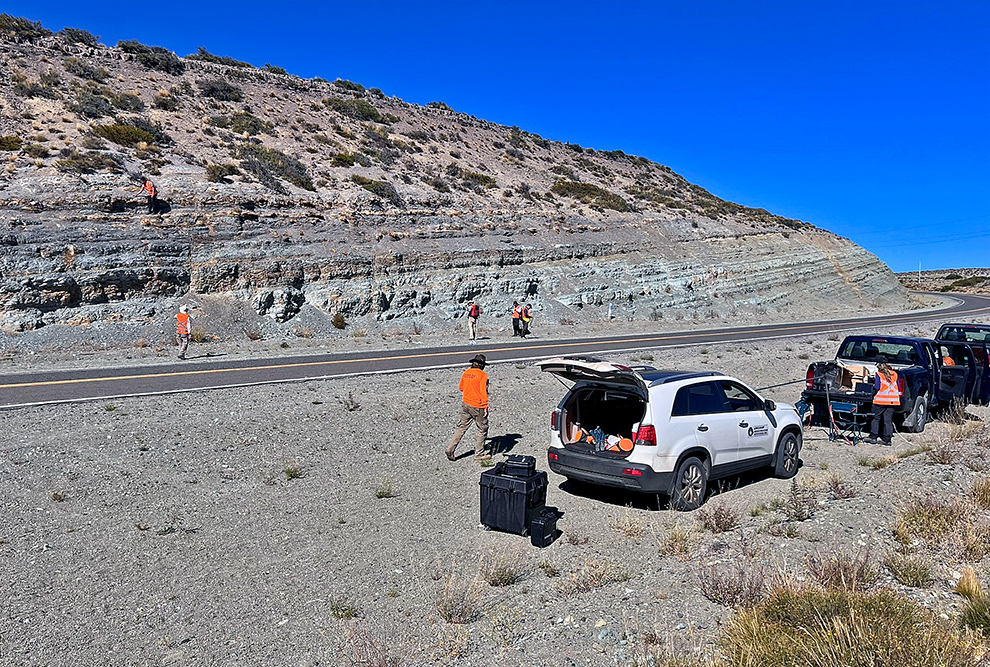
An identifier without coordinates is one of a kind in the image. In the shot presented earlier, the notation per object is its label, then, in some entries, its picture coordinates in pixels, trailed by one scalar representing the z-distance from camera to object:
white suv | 8.15
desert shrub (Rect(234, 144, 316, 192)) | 34.44
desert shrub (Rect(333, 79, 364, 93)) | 62.47
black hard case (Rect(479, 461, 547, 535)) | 7.57
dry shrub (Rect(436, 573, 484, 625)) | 5.63
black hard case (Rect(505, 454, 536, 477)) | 7.61
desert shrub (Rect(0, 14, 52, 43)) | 49.31
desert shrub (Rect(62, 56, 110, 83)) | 44.60
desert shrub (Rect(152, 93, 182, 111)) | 41.88
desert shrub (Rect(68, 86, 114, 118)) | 36.88
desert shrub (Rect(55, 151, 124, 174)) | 28.40
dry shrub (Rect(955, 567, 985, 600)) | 5.09
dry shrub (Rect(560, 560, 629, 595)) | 6.06
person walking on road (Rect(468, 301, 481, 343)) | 25.61
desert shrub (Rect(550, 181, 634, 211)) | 47.25
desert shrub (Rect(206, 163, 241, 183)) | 32.16
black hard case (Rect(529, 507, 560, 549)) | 7.40
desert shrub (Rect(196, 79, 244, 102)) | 48.22
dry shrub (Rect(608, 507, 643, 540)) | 7.65
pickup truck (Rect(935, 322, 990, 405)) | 14.43
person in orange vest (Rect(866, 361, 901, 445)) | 11.86
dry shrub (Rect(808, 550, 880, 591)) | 5.37
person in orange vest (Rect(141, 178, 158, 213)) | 27.84
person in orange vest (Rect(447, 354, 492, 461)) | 10.62
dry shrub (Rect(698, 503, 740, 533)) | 7.39
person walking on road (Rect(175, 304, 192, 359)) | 20.17
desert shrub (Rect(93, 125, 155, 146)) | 33.94
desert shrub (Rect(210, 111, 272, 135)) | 41.84
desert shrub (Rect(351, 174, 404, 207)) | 36.66
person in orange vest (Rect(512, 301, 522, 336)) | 27.47
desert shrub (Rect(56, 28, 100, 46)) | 52.00
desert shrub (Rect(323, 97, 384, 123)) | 53.25
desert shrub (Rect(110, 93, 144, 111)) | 39.74
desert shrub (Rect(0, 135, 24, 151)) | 29.38
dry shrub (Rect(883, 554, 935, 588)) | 5.45
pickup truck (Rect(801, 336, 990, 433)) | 12.34
